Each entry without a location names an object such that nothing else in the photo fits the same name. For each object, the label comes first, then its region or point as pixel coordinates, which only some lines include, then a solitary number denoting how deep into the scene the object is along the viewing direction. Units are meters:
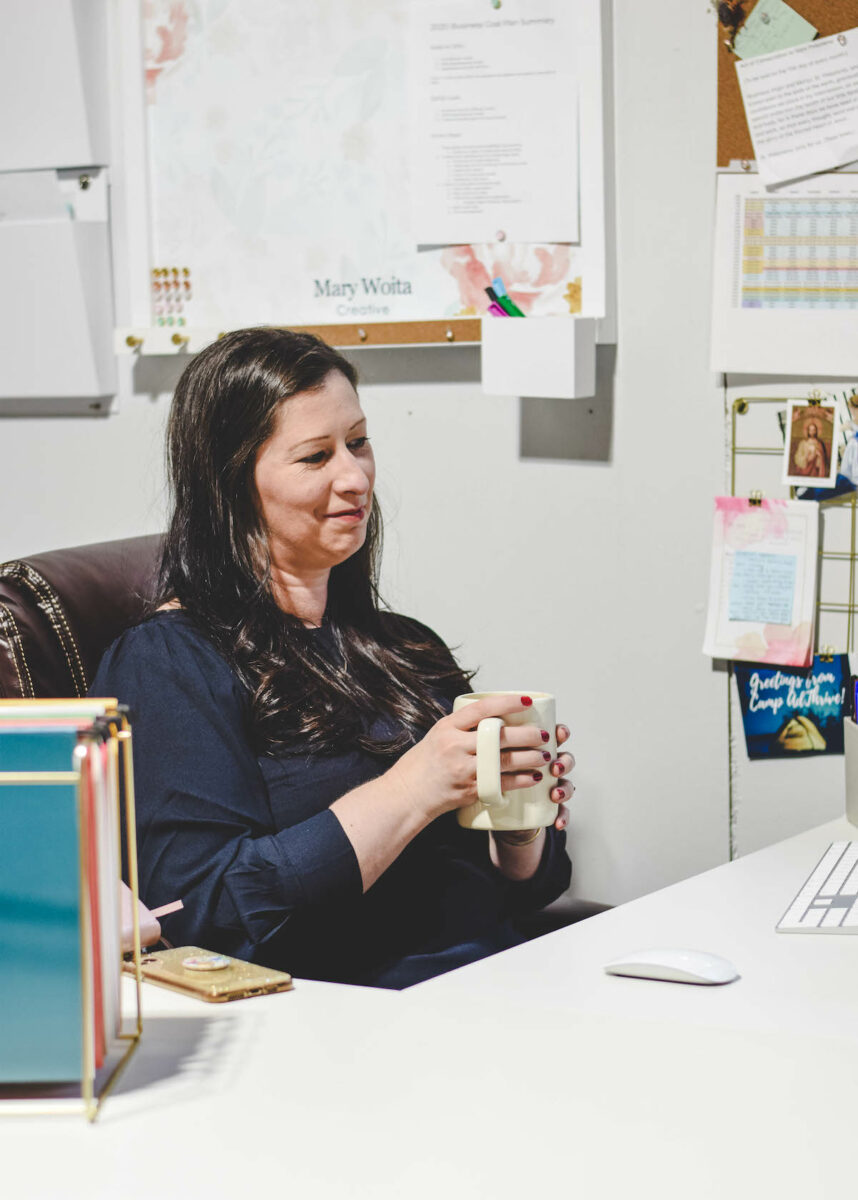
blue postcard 3.02
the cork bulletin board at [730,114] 2.98
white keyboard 2.46
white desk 1.76
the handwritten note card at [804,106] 2.93
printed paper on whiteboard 3.05
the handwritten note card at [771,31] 2.94
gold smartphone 2.27
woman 2.53
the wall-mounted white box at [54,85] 3.27
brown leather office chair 2.65
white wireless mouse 2.32
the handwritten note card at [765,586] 3.02
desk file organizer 1.92
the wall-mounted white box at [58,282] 3.32
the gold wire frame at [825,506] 3.00
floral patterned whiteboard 3.12
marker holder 2.98
